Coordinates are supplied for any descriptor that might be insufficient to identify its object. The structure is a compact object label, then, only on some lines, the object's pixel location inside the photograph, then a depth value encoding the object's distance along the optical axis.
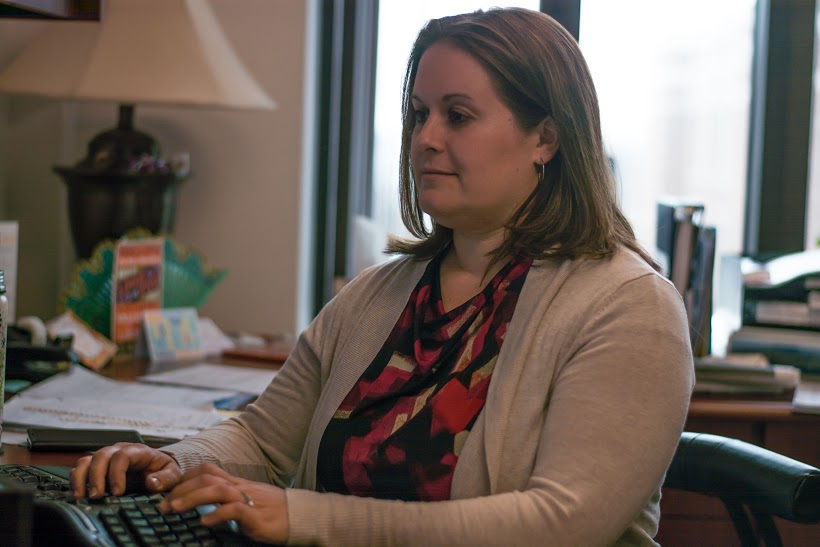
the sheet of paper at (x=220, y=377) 1.90
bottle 1.25
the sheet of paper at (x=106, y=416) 1.54
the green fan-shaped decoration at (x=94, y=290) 2.13
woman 1.02
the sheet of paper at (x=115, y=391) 1.74
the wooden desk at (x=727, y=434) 1.80
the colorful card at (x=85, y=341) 2.03
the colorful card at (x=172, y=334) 2.19
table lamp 2.22
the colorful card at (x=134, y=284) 2.14
